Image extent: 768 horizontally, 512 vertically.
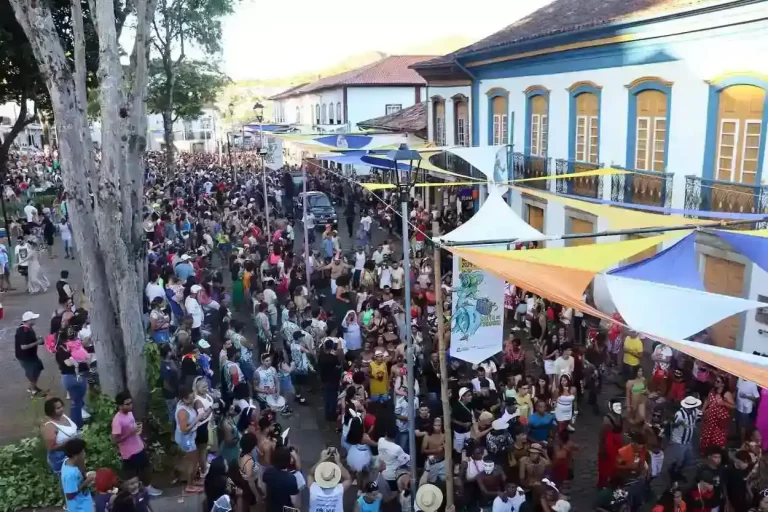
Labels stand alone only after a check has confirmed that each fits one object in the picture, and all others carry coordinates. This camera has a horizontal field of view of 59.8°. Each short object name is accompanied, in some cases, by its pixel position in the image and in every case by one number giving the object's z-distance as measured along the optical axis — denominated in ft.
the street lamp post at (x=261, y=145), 58.90
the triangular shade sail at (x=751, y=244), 24.39
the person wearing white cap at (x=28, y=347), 32.94
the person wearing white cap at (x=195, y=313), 36.26
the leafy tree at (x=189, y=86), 136.41
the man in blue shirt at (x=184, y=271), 43.96
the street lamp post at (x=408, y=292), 23.95
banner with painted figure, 23.20
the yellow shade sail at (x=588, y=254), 22.67
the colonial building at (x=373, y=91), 125.49
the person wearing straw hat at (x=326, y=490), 20.39
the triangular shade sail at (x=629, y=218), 29.96
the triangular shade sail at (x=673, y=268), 22.56
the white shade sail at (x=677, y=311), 18.72
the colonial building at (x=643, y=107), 37.06
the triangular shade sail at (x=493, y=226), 32.09
